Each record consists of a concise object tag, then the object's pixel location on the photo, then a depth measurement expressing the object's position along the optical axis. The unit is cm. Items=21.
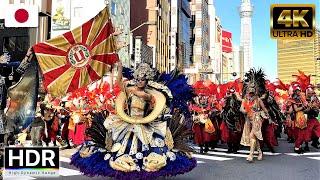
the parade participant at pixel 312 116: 1379
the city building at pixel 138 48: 4862
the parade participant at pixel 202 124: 1374
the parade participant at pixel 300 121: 1356
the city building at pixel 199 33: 10350
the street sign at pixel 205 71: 6481
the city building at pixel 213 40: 12700
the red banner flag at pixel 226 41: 15475
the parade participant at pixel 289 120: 1431
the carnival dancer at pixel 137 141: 769
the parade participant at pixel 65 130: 1527
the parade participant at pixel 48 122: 1424
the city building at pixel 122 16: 4581
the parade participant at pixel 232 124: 1350
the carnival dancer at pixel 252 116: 1123
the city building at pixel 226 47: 15298
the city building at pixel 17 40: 3688
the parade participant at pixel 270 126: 1306
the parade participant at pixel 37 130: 1216
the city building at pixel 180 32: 7962
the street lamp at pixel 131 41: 4853
